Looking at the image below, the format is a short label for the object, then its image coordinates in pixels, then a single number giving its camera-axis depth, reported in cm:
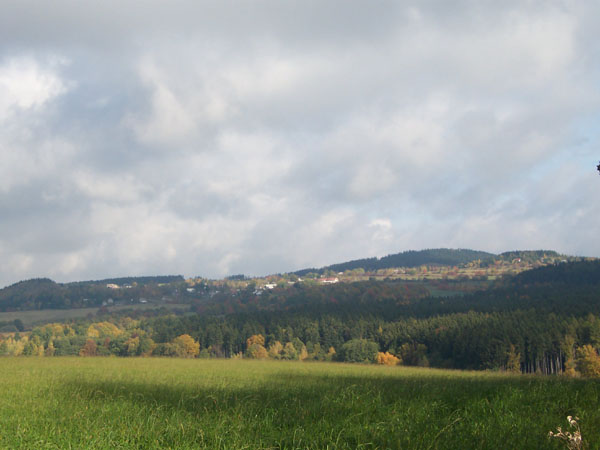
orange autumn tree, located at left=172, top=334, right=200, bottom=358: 12769
